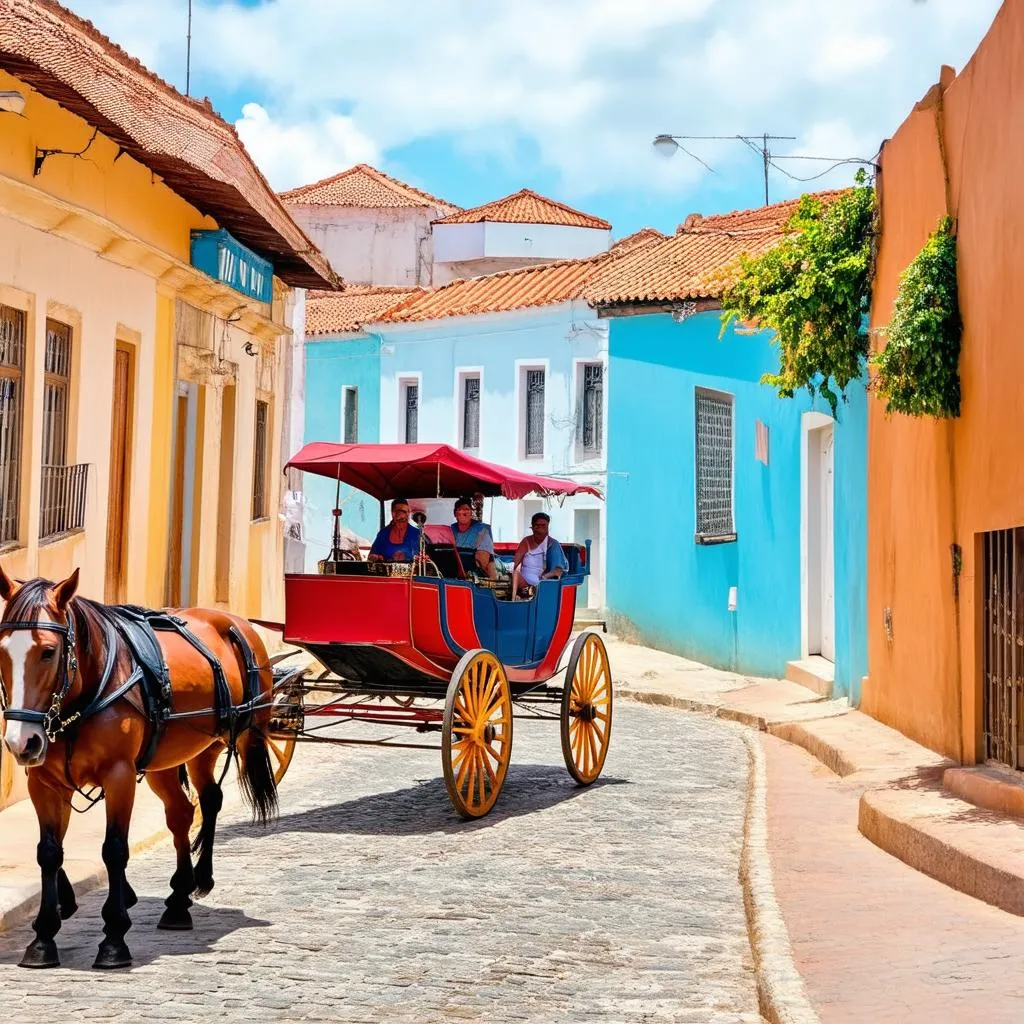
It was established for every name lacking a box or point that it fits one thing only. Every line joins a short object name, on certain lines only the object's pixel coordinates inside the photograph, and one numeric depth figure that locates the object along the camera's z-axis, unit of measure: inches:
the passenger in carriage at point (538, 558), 498.9
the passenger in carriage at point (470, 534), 488.4
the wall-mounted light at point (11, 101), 374.9
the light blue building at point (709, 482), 842.8
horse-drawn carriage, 414.6
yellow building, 427.2
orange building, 394.9
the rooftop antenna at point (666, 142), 967.6
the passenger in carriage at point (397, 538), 470.9
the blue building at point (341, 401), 1221.1
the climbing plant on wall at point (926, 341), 442.9
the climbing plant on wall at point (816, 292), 567.8
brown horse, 246.8
